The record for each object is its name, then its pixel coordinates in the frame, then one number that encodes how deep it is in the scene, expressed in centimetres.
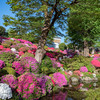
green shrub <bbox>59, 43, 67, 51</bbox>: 3472
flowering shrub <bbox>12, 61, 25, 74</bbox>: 812
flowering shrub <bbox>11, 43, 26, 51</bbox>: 1290
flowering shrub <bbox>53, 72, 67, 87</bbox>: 866
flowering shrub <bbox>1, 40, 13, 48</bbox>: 1246
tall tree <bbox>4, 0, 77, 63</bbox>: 888
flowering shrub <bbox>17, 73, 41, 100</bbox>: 599
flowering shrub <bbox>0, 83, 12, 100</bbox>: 542
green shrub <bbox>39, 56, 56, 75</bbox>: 920
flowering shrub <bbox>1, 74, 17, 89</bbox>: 624
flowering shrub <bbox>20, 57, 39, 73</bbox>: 830
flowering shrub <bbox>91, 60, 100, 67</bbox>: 1583
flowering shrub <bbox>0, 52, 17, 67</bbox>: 856
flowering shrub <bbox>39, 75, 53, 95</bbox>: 680
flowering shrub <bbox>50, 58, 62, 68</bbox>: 1037
